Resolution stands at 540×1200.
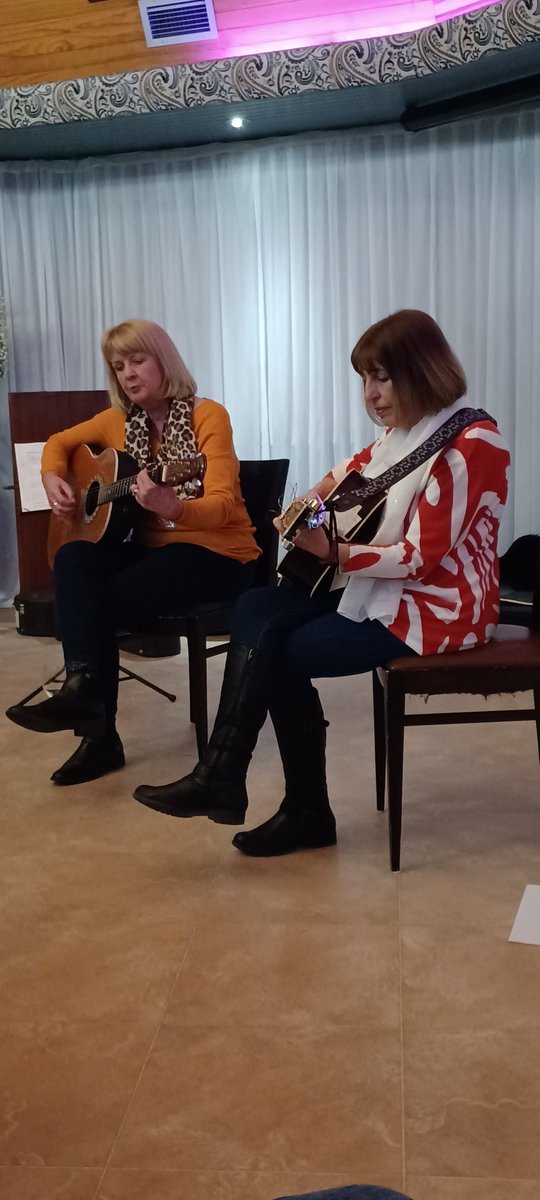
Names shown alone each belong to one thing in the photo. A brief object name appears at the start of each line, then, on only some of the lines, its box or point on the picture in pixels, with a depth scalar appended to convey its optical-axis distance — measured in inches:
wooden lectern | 177.0
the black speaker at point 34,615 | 162.9
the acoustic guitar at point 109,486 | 107.1
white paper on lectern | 164.7
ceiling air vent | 167.5
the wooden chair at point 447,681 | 82.4
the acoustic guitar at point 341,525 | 85.4
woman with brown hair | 82.0
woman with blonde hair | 105.1
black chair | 110.4
